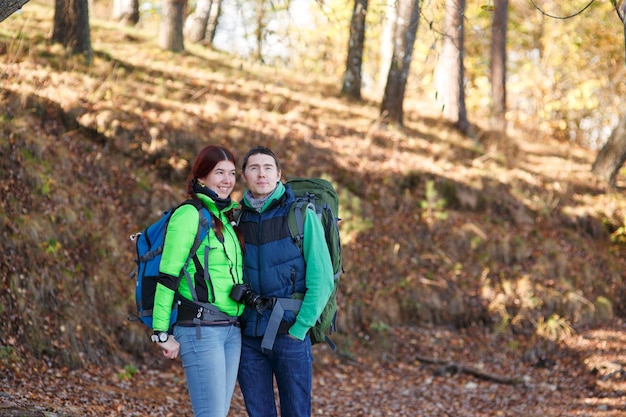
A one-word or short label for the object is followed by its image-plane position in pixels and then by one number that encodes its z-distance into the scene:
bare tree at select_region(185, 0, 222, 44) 15.90
